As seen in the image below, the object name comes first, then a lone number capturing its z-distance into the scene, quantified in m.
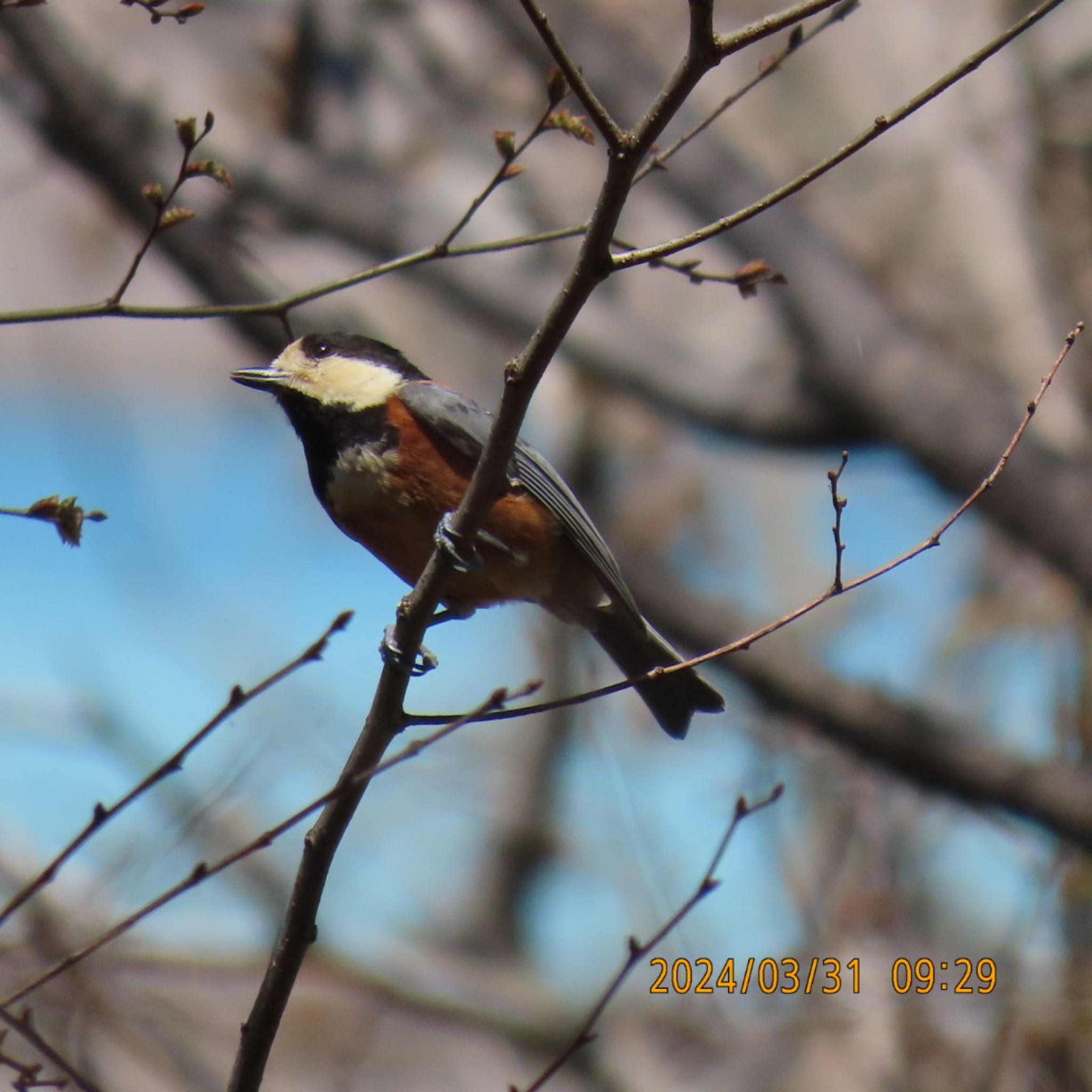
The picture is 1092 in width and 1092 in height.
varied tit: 7.24
